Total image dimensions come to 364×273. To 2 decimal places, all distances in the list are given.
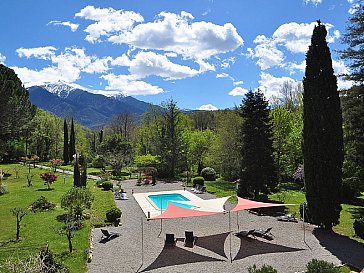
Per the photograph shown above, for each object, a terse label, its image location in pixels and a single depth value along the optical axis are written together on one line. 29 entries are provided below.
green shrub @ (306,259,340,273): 8.50
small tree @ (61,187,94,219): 17.19
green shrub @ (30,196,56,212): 20.36
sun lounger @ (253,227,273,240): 14.72
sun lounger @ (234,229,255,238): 14.75
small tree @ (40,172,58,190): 27.56
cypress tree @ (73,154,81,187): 26.75
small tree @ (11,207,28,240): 14.34
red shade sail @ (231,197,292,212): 14.27
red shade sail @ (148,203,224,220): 12.96
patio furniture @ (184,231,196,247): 13.77
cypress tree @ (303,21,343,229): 16.16
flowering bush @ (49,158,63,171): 39.23
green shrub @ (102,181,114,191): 29.55
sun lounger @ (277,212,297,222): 18.03
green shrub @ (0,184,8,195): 25.58
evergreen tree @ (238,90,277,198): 24.22
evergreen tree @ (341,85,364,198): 19.56
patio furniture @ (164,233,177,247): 13.80
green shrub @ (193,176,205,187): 31.36
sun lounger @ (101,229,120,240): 14.70
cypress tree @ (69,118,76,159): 56.62
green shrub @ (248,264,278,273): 8.23
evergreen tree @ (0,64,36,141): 32.12
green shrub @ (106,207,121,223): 17.47
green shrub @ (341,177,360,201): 25.06
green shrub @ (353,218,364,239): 14.94
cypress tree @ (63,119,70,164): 55.69
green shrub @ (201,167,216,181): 36.44
